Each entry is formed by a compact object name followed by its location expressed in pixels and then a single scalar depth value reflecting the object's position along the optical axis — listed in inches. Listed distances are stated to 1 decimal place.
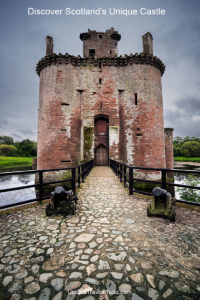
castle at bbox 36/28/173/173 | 508.4
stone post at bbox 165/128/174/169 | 577.6
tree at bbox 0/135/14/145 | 2792.8
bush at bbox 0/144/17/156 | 2018.9
